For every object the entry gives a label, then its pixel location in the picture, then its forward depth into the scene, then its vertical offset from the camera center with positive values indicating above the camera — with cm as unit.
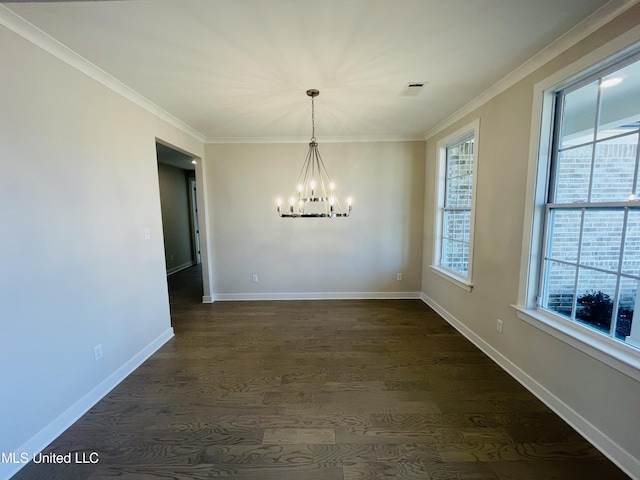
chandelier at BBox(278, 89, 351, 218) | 403 +40
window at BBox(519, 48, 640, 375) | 151 -4
